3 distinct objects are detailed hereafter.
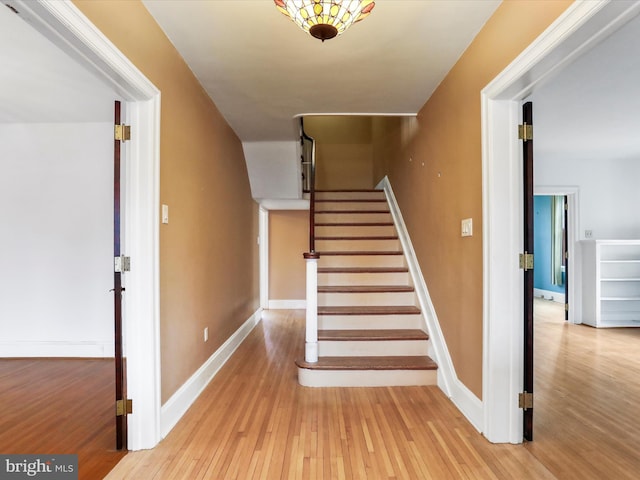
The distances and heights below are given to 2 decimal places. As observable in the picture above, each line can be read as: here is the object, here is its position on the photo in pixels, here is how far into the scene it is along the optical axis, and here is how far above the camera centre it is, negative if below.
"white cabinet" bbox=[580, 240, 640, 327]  4.90 -0.60
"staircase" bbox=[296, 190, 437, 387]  2.71 -0.65
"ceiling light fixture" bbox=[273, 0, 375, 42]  1.33 +0.91
